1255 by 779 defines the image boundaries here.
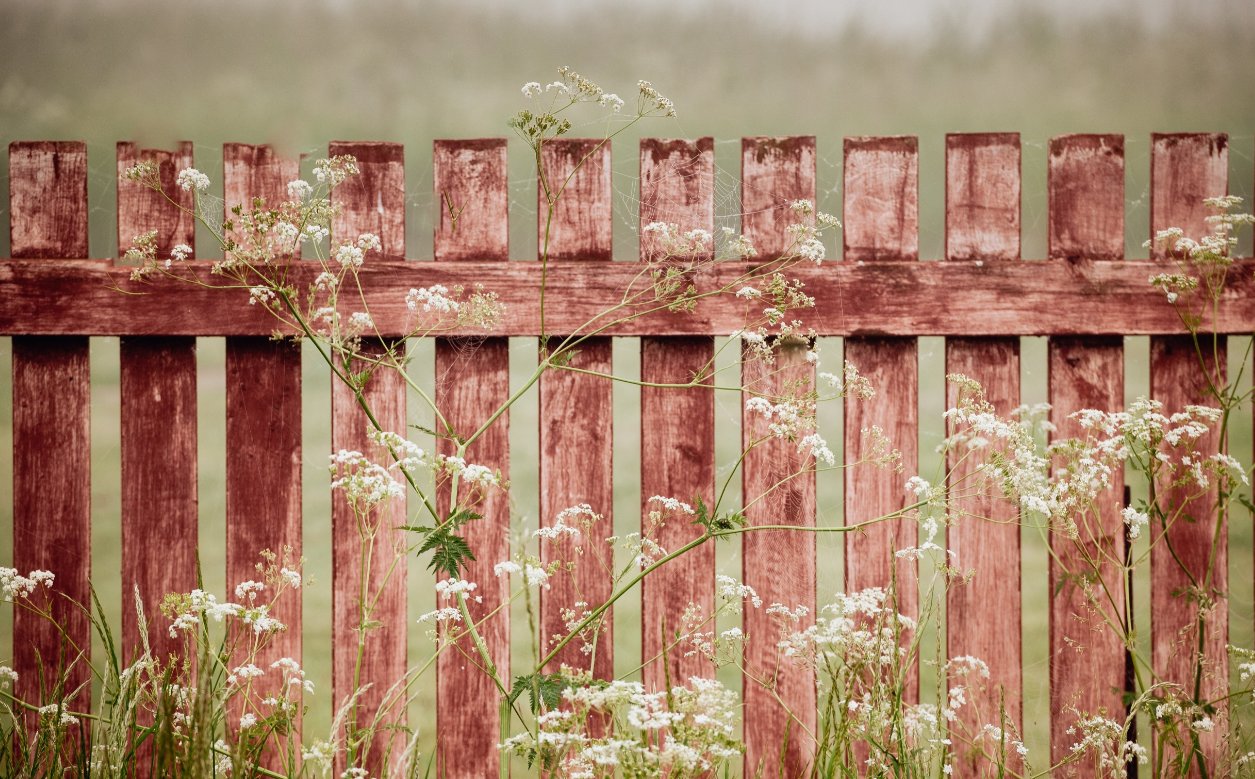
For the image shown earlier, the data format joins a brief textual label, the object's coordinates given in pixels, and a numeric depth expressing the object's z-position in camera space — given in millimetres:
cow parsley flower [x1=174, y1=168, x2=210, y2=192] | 6815
